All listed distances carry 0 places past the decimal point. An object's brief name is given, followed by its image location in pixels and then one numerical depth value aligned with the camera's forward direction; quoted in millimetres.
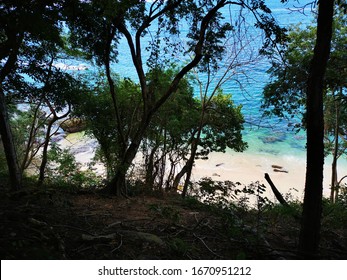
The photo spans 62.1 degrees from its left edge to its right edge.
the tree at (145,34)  6727
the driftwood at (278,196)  5632
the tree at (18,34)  4617
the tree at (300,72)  7215
